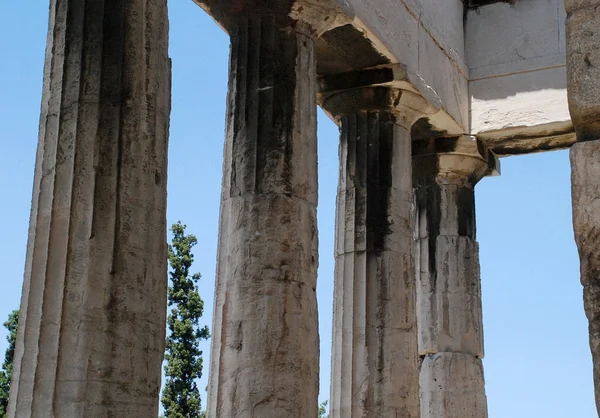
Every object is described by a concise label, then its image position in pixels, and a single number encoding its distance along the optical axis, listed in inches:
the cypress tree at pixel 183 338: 1326.3
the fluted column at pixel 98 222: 425.4
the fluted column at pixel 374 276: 742.5
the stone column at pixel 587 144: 266.5
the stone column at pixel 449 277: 906.7
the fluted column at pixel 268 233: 592.1
